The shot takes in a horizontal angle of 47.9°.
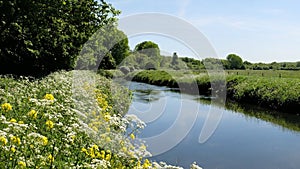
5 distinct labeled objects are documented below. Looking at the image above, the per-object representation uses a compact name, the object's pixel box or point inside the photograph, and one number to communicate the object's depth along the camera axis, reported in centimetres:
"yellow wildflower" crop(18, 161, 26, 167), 321
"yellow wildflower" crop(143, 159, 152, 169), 486
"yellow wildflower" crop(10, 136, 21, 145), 339
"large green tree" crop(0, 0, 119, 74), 1463
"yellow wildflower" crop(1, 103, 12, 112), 410
